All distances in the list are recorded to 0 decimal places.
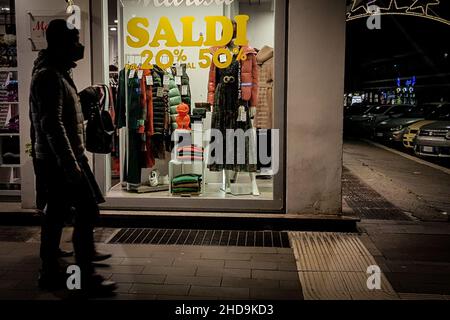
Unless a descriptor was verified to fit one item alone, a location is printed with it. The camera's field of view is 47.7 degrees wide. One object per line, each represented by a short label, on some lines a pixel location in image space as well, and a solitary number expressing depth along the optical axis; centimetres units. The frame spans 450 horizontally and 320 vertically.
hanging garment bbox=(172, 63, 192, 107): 782
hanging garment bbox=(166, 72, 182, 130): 777
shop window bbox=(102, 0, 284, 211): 700
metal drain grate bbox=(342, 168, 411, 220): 750
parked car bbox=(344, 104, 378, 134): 2431
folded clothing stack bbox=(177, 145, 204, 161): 748
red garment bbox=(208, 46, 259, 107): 716
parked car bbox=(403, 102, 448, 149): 1480
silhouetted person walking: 436
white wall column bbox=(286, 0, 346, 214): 637
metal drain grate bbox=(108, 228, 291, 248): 600
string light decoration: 1031
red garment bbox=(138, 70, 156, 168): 752
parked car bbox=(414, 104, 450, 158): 1291
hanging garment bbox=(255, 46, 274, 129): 768
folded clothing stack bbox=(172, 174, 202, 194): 712
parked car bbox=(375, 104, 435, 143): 1688
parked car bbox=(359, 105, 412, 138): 2023
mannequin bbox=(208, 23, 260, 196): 718
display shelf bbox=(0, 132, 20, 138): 784
